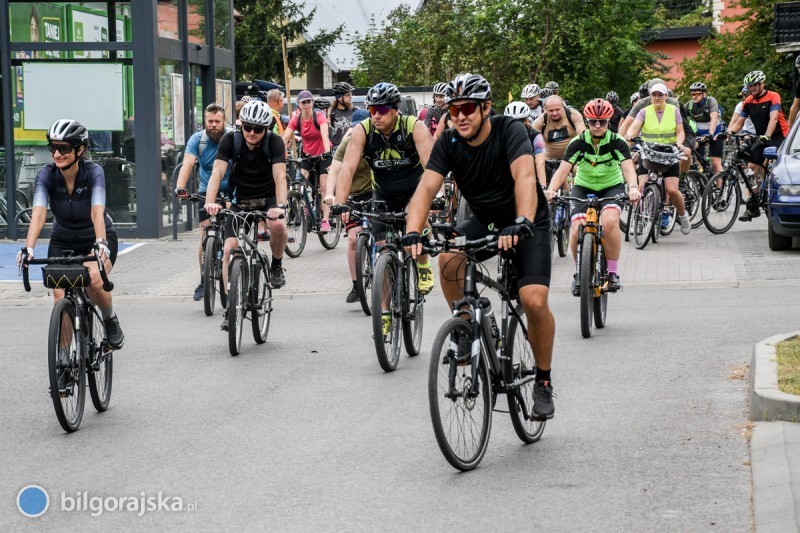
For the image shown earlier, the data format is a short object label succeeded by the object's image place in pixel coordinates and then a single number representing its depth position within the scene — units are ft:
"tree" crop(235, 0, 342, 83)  175.94
